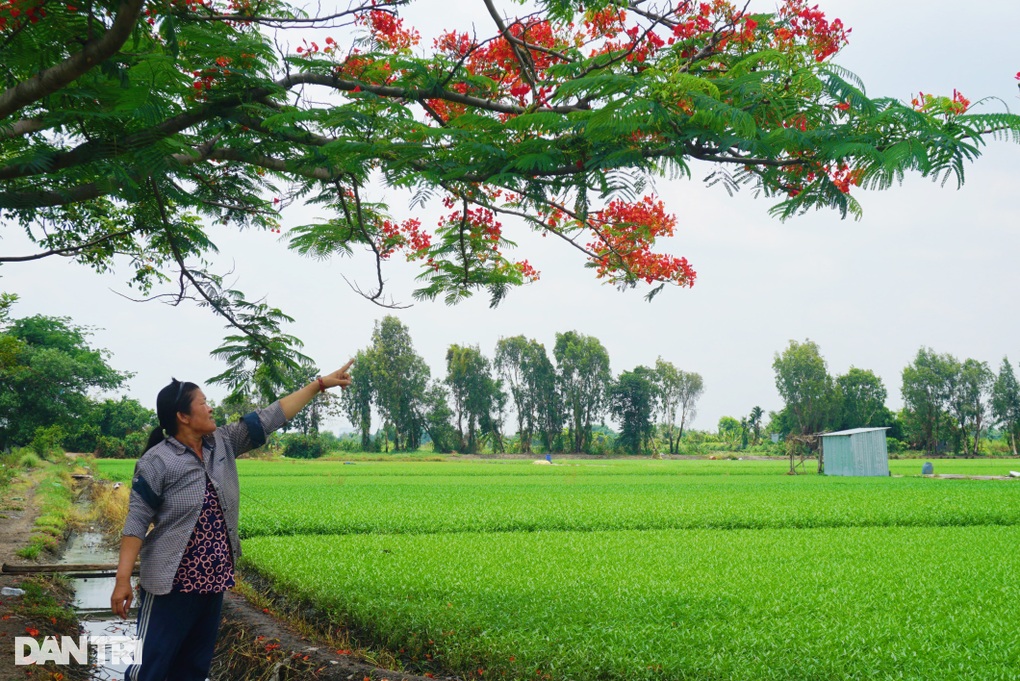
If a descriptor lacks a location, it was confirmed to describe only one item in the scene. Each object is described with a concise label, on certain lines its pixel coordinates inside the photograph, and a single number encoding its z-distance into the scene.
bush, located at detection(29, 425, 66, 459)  33.47
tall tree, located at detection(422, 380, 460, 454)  67.75
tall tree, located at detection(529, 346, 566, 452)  71.56
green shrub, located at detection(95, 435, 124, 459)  47.78
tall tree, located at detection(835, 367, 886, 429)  79.62
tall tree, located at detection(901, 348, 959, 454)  77.12
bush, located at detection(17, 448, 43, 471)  30.92
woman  3.49
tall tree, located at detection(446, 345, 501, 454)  68.81
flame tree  3.99
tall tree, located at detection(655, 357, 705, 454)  79.94
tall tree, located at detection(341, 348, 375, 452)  65.38
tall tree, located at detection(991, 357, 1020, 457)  76.19
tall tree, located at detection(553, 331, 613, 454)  71.94
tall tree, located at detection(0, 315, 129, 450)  38.00
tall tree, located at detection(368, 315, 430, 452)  65.81
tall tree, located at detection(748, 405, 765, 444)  89.12
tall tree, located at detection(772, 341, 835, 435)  79.88
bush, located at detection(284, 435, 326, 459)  56.88
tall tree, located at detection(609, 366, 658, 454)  75.62
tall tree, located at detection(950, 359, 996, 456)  76.19
